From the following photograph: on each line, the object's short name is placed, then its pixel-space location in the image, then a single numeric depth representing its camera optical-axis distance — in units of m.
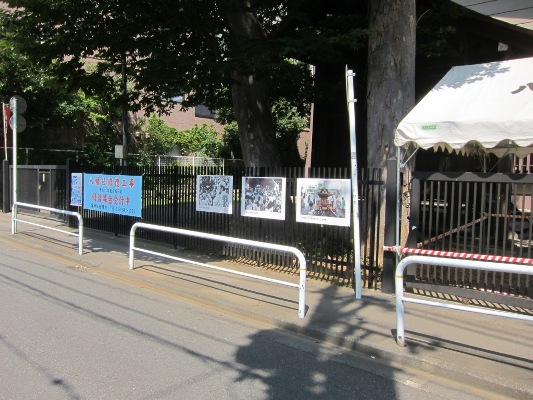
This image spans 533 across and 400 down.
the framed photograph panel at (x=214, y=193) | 8.68
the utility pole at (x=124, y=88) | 11.45
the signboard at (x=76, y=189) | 11.93
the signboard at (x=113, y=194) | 10.30
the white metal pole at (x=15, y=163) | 11.24
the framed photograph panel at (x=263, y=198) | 7.82
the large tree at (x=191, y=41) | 8.54
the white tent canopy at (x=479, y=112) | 5.78
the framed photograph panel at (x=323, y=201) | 6.93
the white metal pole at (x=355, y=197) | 5.97
